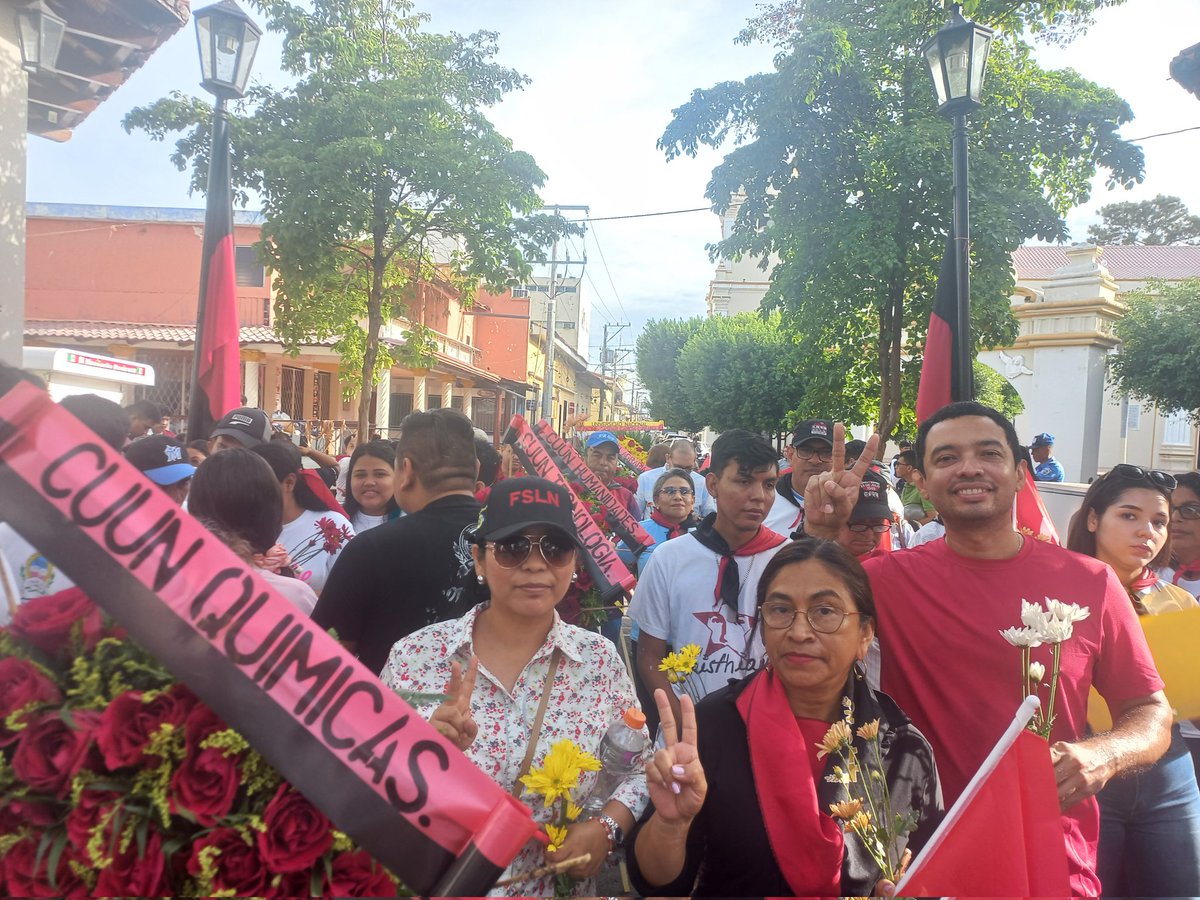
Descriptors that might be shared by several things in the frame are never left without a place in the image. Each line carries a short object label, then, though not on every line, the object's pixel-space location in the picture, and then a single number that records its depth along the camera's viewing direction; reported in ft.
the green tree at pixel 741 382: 112.88
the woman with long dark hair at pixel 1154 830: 8.53
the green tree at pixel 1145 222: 151.23
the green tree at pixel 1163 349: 77.97
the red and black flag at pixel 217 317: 17.76
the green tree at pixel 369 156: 26.58
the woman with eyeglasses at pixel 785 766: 5.89
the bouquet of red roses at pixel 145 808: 3.89
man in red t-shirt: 7.04
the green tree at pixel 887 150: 29.48
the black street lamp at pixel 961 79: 18.66
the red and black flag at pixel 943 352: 17.71
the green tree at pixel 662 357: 154.23
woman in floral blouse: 6.78
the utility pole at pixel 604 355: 241.45
